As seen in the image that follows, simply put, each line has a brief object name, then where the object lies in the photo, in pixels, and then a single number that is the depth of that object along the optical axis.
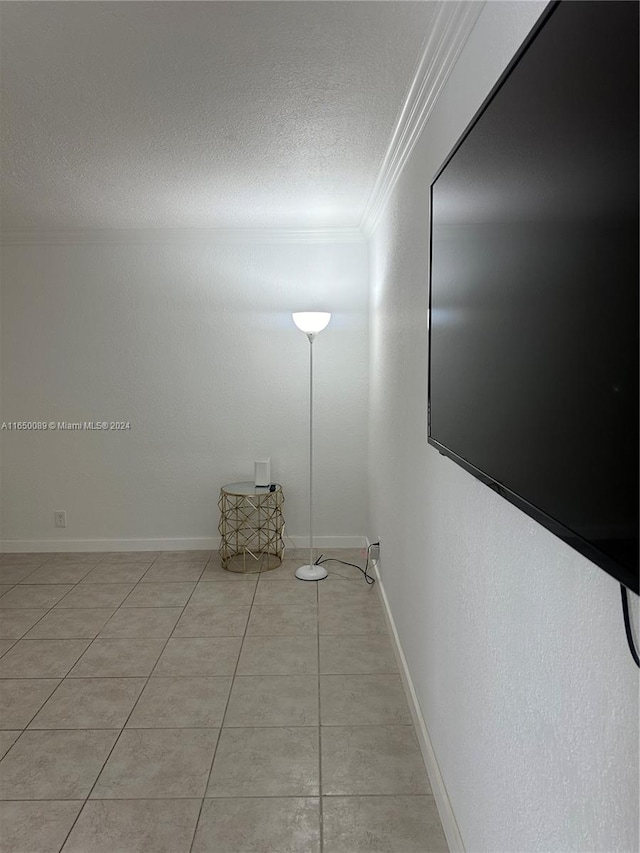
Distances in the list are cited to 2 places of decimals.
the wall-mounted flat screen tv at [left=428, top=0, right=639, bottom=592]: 0.67
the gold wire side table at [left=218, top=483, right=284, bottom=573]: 4.48
